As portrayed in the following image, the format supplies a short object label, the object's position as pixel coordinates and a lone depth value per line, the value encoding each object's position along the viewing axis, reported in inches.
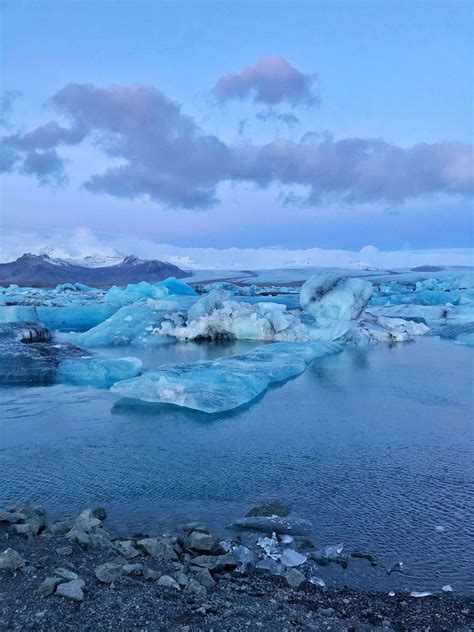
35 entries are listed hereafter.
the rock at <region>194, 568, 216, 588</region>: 106.9
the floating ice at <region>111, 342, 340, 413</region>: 250.7
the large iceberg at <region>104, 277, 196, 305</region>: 716.0
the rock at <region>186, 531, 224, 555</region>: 121.6
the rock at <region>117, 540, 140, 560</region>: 116.4
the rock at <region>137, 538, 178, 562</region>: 116.0
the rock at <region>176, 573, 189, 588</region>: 105.3
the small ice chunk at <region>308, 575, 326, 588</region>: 110.7
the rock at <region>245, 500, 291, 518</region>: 139.9
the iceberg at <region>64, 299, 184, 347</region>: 467.8
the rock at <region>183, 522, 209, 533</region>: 130.6
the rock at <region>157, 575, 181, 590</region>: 104.0
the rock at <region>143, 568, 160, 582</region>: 107.0
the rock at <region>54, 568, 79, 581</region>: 102.3
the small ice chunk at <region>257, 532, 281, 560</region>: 123.2
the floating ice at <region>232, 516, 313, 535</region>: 133.1
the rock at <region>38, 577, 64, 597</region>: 96.3
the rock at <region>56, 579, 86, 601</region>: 95.6
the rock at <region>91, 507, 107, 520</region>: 138.6
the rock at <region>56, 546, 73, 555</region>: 114.6
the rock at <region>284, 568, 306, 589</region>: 109.8
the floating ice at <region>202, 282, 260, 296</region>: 952.3
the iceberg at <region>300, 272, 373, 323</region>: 517.0
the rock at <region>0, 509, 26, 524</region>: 130.5
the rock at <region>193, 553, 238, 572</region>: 114.7
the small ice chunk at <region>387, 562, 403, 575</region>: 116.1
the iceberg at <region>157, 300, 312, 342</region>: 489.1
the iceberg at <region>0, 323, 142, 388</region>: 311.7
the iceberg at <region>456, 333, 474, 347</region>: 483.0
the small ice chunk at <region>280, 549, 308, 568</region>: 118.9
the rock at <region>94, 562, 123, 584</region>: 103.4
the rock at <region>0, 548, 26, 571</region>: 104.9
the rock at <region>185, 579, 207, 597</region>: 102.0
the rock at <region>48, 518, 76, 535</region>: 128.5
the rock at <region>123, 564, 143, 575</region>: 108.6
